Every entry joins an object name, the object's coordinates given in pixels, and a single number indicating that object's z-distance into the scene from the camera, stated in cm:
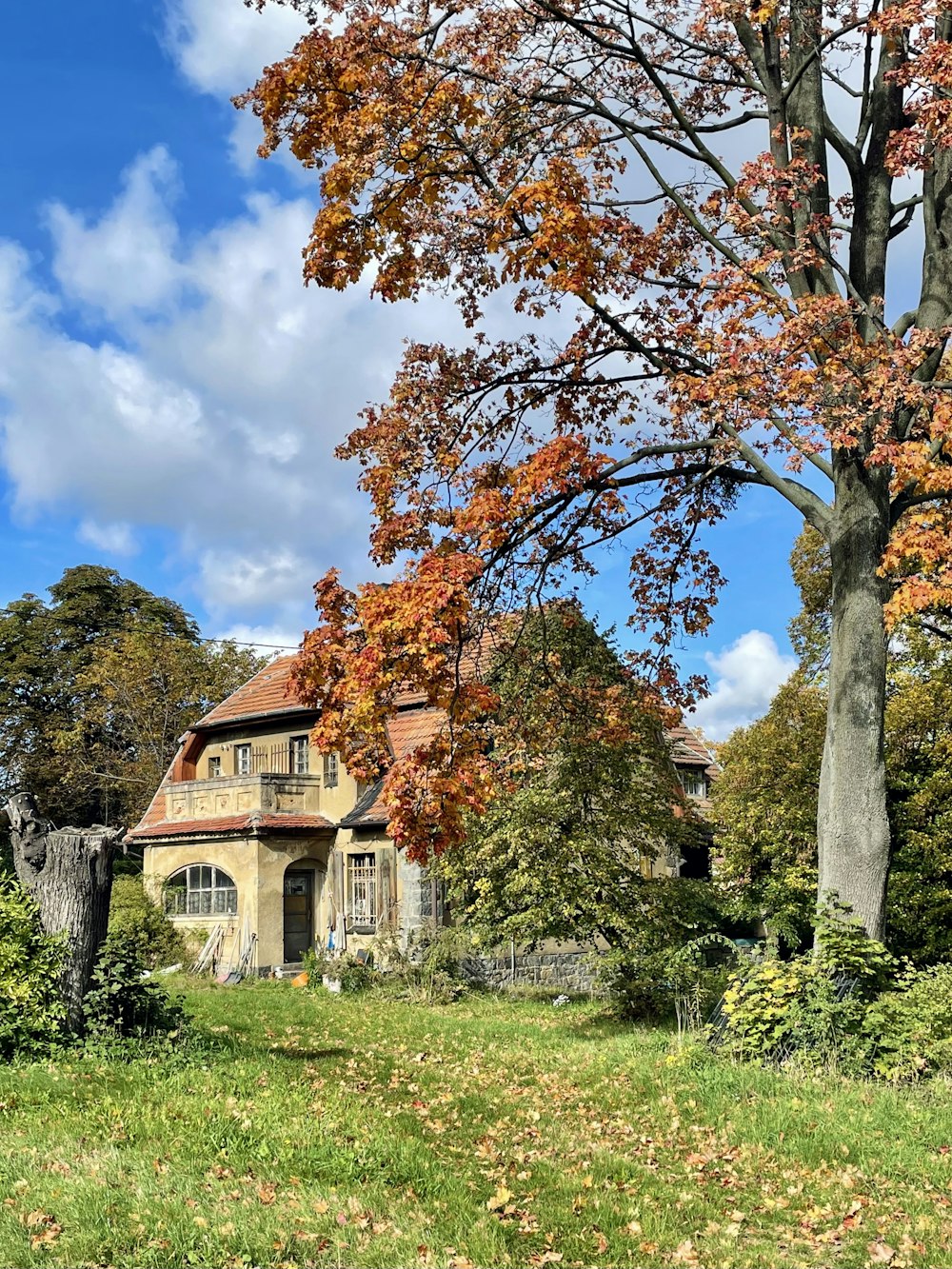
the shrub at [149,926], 2666
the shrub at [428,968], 2138
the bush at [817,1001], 1085
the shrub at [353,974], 2261
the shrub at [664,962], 1519
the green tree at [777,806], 2098
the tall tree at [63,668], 4241
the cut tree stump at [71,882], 1063
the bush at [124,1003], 1048
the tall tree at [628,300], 1108
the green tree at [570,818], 1681
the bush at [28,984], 990
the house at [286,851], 2728
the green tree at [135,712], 4100
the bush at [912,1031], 1039
